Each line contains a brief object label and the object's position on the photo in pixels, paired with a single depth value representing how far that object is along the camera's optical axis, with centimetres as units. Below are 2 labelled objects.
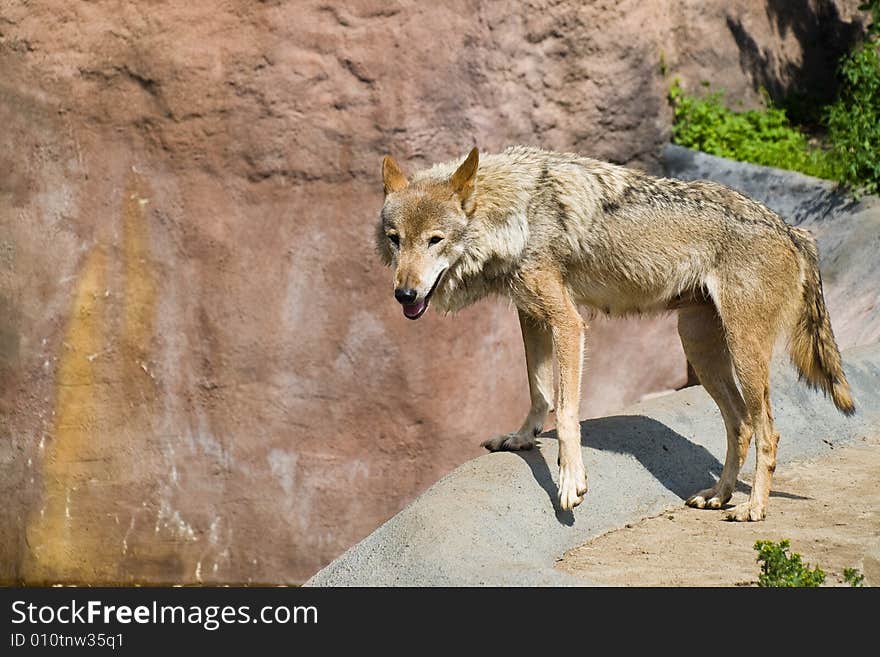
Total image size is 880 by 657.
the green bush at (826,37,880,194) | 2030
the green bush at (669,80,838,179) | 2289
